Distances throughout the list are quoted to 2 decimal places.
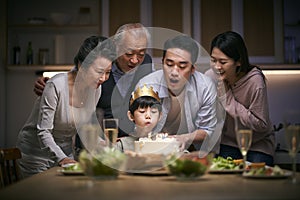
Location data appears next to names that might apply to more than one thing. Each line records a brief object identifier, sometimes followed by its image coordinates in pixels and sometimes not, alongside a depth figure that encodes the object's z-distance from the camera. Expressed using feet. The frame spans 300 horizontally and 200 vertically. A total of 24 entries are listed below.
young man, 9.30
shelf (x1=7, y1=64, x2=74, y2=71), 13.71
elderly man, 9.53
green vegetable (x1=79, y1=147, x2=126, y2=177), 5.43
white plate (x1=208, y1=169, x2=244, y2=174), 6.27
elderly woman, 8.46
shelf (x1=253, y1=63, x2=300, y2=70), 13.48
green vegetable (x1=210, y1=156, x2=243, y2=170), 6.42
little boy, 8.77
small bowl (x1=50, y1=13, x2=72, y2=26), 13.93
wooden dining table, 4.48
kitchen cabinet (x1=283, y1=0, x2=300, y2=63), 13.79
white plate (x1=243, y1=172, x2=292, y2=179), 5.65
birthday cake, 7.13
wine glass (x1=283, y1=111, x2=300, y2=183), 5.48
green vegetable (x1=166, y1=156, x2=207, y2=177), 5.39
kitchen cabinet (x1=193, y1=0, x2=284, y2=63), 13.56
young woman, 9.24
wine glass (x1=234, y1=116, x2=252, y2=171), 5.70
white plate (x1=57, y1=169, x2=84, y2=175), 6.17
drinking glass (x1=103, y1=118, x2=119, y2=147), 5.95
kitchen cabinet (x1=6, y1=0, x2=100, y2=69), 14.02
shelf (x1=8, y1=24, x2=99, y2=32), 13.96
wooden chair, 7.22
